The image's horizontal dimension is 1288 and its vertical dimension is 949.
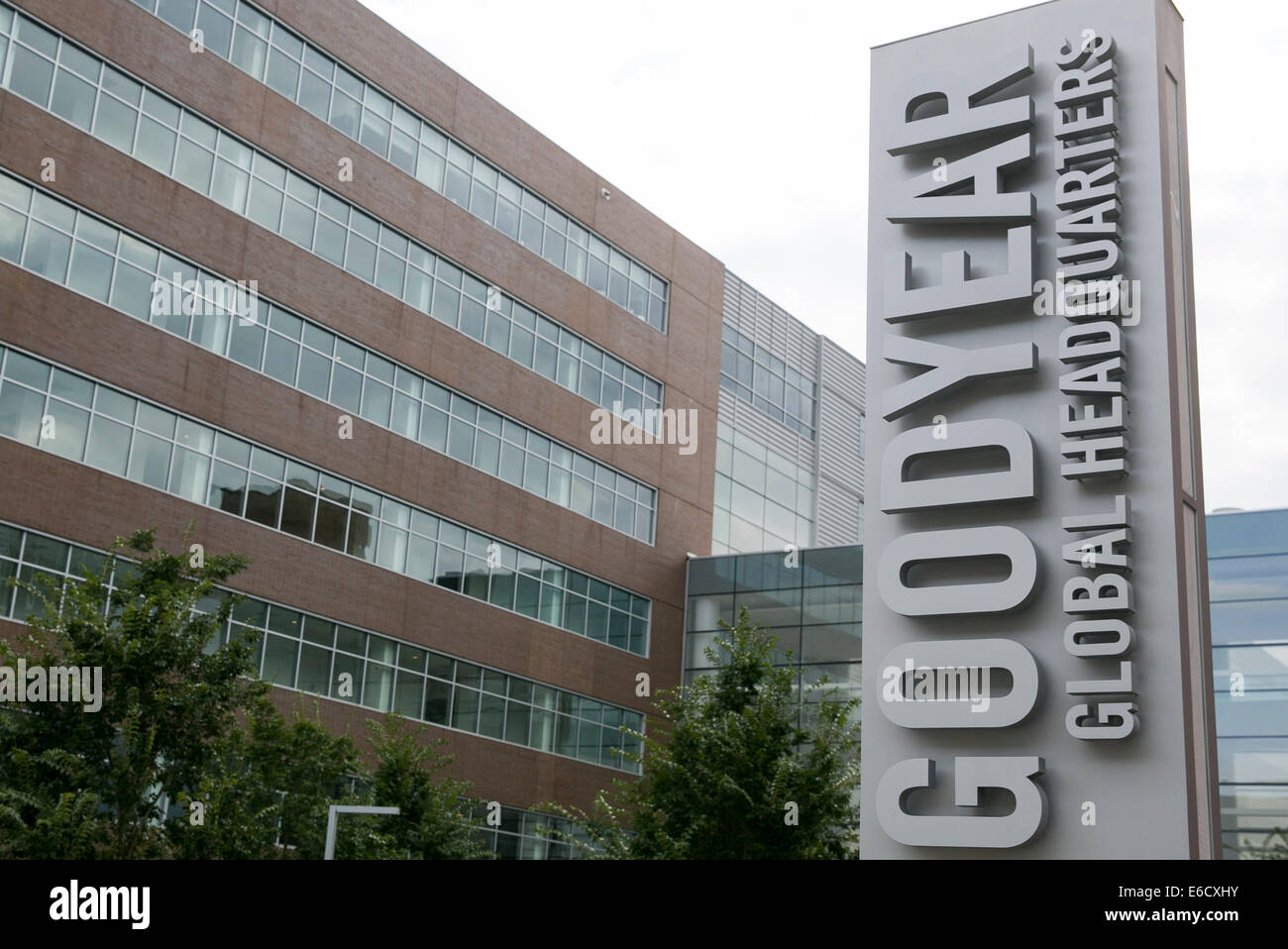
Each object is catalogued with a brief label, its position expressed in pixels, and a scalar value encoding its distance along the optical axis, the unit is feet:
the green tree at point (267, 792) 75.10
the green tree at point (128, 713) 70.13
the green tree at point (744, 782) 87.76
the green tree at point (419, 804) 95.09
